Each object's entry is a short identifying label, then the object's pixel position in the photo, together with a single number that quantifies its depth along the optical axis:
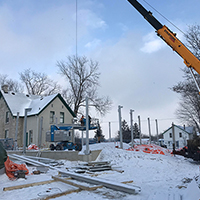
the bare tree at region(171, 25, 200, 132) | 21.80
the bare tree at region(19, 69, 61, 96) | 44.92
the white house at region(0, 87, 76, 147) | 25.42
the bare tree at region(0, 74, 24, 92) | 45.28
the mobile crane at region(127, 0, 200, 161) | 10.32
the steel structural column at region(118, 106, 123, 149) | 16.71
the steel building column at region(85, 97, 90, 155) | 12.88
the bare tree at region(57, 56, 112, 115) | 37.22
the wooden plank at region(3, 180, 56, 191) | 6.65
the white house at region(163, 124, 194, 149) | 57.87
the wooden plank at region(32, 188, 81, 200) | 5.80
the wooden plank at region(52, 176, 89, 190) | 6.77
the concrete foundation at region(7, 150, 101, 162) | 12.98
